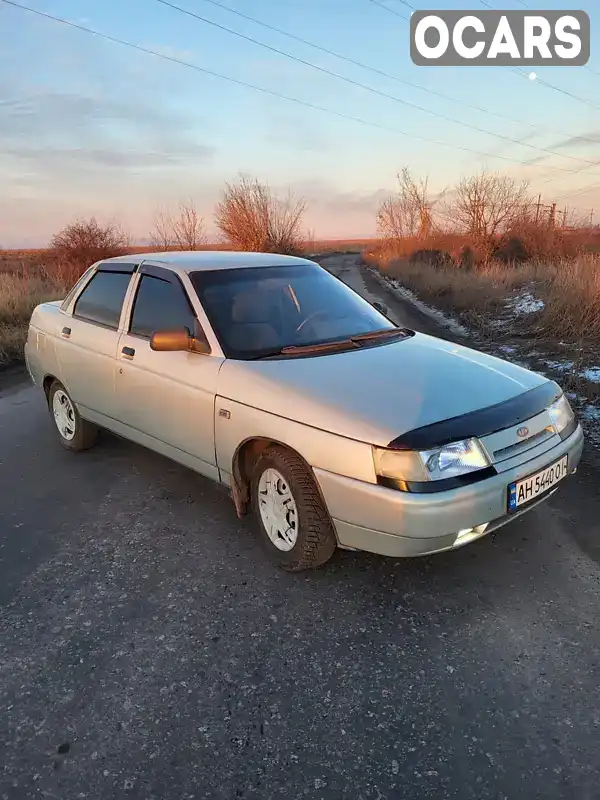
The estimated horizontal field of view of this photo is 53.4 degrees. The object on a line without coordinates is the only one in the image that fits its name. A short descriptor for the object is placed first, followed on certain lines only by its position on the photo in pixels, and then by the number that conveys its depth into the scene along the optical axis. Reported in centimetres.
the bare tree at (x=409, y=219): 4119
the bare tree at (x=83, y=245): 2292
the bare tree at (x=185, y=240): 2561
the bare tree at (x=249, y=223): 2986
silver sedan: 275
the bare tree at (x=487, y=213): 2841
